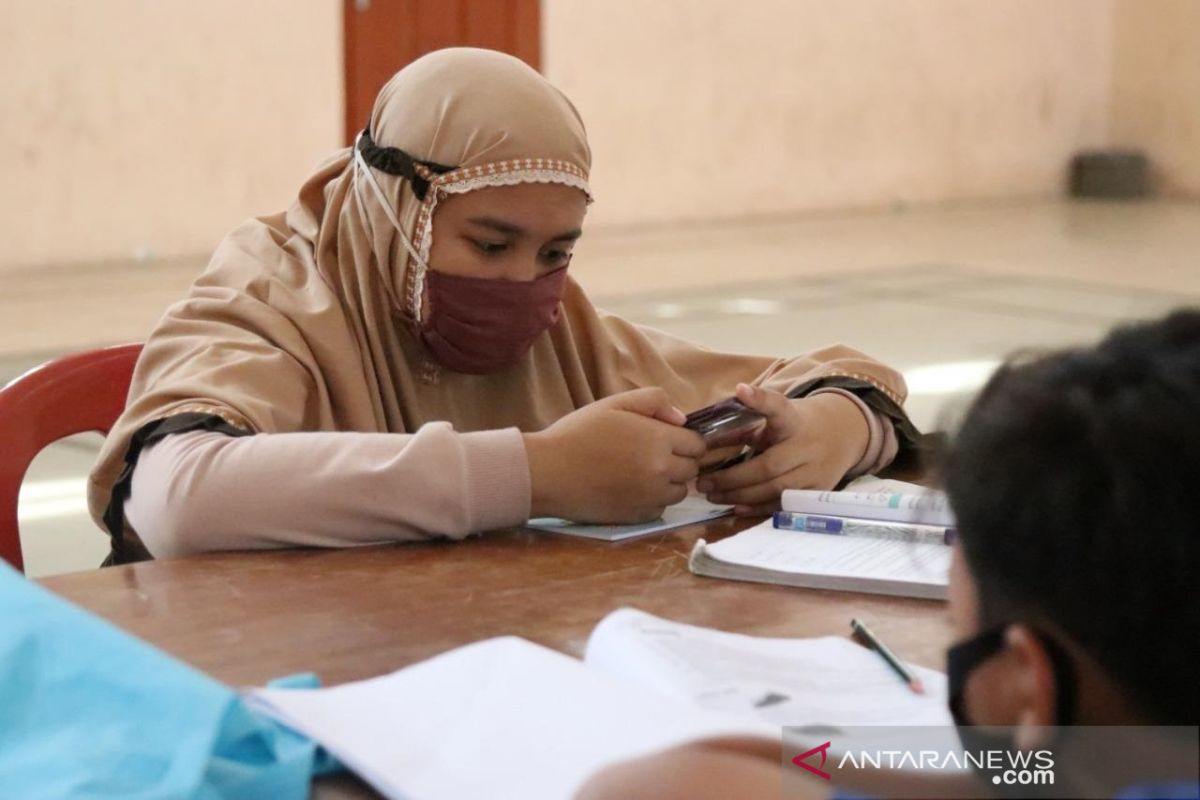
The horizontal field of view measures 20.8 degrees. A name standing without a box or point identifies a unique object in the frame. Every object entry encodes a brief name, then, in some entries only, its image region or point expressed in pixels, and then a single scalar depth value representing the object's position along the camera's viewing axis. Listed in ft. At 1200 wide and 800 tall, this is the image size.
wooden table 6.38
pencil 6.19
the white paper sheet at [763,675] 6.00
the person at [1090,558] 4.16
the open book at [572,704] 5.75
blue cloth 5.84
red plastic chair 7.46
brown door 25.76
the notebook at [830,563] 6.75
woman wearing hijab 7.00
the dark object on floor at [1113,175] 36.60
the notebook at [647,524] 7.14
